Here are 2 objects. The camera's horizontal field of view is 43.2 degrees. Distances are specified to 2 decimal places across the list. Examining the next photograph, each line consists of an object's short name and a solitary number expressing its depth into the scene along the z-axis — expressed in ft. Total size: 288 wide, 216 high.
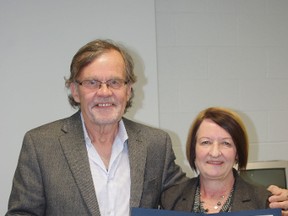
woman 4.82
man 4.89
